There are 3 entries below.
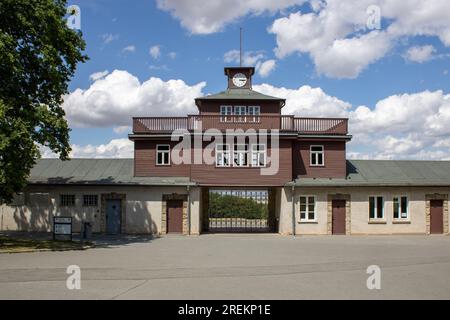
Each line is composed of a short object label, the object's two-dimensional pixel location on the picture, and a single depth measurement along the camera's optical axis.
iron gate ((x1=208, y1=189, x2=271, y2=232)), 36.34
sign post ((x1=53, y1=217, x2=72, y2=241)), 22.02
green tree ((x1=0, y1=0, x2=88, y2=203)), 17.47
